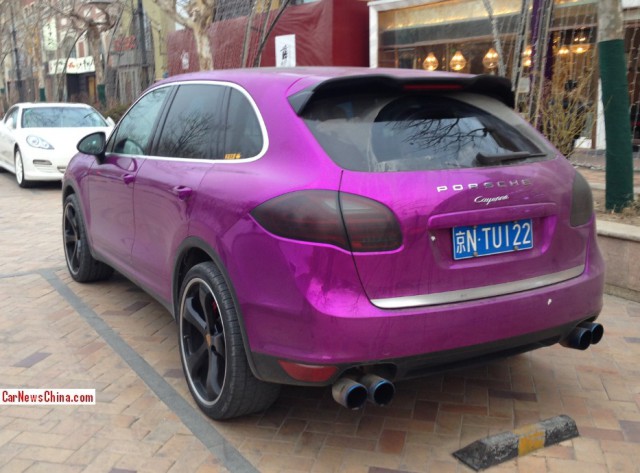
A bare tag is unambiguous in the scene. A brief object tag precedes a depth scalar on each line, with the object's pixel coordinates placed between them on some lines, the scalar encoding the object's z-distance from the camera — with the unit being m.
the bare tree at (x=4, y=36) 27.26
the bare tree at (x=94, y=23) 20.75
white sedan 11.22
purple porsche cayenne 2.49
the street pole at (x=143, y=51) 25.55
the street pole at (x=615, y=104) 5.78
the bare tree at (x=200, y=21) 13.27
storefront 7.74
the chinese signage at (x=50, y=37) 32.81
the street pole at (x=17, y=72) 29.62
